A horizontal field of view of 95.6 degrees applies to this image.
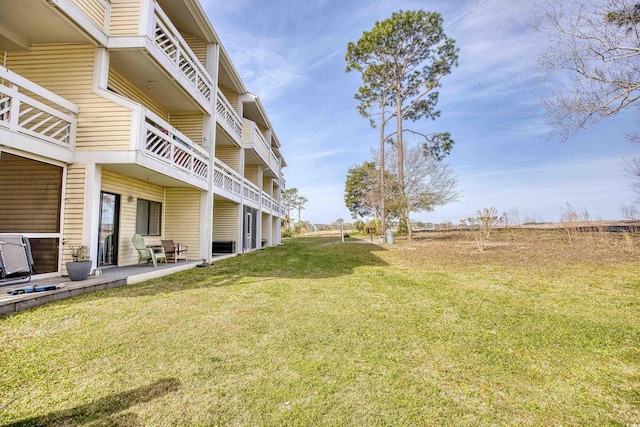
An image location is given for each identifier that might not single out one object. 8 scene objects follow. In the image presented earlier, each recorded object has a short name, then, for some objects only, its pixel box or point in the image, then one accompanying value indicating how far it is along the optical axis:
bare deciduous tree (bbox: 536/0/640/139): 7.91
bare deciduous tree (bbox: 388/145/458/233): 19.55
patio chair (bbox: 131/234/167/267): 7.93
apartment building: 5.62
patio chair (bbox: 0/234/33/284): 4.75
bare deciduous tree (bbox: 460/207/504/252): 12.82
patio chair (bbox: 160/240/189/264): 9.23
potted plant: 5.59
